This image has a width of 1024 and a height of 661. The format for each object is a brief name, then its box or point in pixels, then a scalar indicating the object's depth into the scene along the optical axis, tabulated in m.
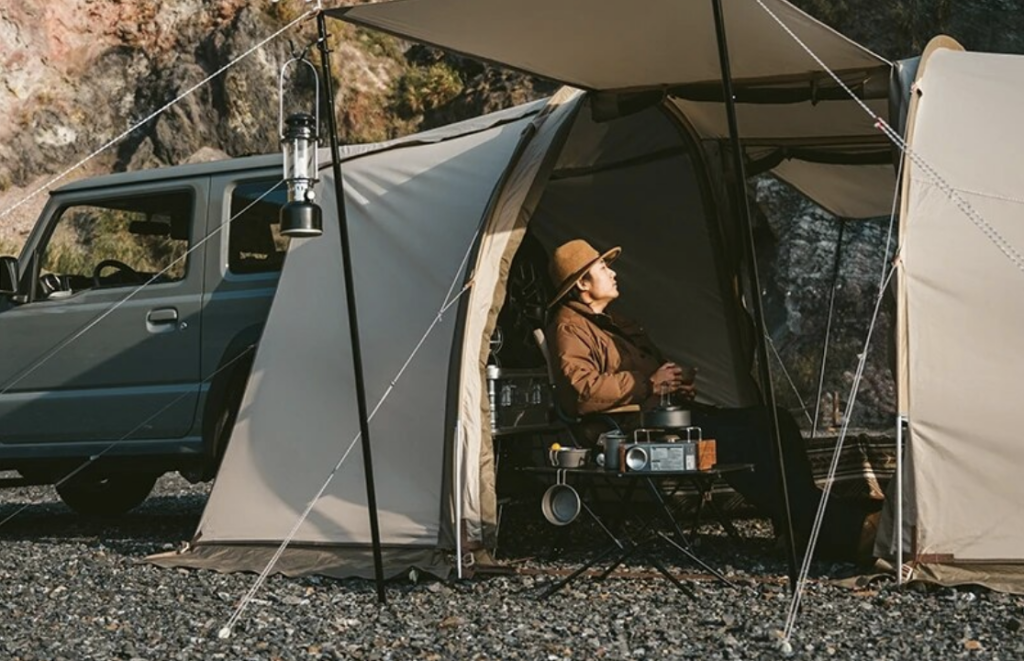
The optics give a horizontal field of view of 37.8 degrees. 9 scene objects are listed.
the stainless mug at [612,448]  6.04
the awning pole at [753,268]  5.27
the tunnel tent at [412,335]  6.68
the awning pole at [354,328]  5.80
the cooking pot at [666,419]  6.02
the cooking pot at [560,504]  6.14
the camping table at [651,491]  5.84
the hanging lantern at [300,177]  5.96
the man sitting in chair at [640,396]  6.55
